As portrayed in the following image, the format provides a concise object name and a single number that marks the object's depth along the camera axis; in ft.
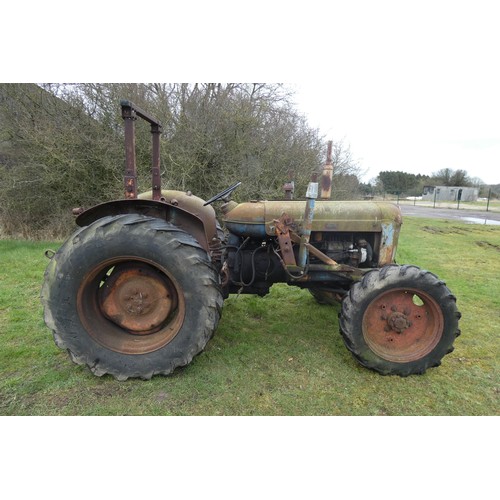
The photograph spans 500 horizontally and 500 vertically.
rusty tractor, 7.27
